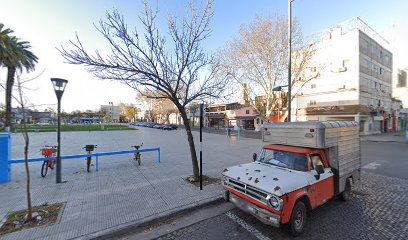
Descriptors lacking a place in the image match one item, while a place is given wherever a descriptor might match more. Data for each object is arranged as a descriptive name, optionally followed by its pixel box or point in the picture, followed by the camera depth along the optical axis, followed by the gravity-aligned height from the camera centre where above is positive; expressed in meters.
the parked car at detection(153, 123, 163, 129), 43.02 -1.66
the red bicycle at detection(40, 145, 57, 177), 6.75 -1.67
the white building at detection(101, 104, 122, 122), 117.05 +4.80
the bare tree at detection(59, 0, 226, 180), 5.22 +1.64
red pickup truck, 3.32 -1.19
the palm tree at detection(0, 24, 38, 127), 19.69 +8.53
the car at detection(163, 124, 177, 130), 40.02 -1.73
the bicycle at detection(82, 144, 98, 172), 7.45 -1.35
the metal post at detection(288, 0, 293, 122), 9.48 +2.40
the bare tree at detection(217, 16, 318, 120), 19.23 +6.95
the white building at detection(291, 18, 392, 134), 23.64 +5.37
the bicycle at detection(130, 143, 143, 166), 8.80 -1.81
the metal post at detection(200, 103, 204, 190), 5.46 +0.15
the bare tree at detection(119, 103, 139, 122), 89.31 +4.66
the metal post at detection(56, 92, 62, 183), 5.80 -1.22
